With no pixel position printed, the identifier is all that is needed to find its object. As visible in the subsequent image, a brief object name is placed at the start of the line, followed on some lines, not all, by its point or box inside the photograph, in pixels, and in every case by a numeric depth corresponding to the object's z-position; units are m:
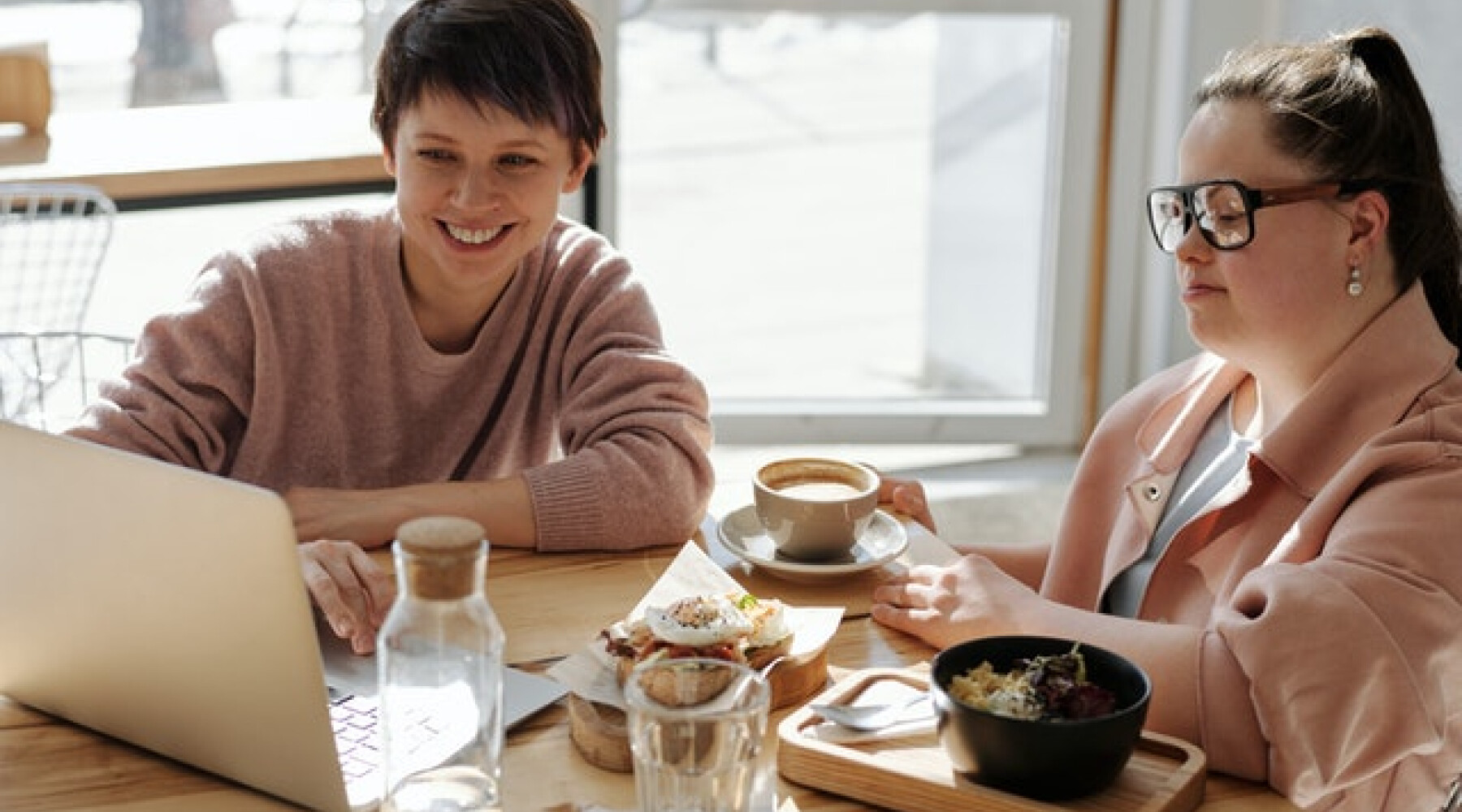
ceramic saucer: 1.64
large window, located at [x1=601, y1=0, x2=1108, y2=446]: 3.86
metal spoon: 1.31
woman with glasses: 1.30
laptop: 1.14
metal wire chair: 2.95
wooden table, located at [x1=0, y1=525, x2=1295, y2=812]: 1.24
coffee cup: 1.64
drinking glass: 1.13
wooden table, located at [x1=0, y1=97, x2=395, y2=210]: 3.16
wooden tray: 1.21
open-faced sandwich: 1.35
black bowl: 1.19
